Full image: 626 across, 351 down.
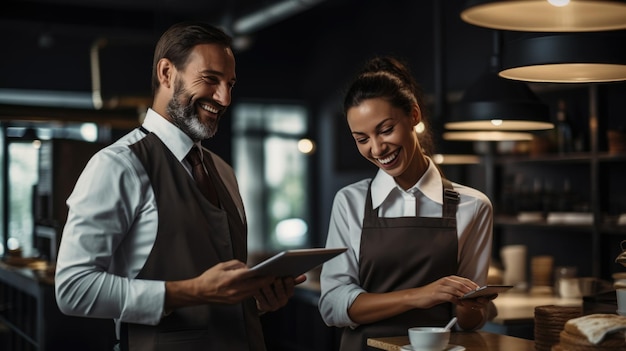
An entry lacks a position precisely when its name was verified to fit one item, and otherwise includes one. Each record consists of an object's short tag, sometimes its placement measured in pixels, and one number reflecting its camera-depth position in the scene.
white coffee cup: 2.33
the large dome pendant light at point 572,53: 2.42
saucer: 2.39
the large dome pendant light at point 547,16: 2.10
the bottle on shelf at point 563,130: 6.55
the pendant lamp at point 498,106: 3.74
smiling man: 2.27
